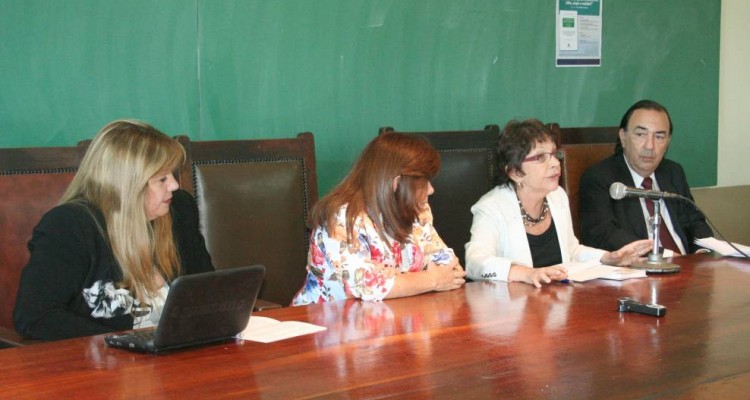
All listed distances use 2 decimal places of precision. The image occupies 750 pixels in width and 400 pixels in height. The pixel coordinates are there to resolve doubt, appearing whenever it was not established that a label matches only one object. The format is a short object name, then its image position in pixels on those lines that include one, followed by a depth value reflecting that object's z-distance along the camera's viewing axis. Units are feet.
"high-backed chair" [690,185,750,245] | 17.69
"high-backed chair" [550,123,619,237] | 13.07
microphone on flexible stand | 9.78
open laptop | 6.21
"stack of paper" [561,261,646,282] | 9.34
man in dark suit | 12.56
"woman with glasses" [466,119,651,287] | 10.71
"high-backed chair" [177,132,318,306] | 10.41
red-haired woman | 8.73
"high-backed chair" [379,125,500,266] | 12.00
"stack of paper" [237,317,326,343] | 6.74
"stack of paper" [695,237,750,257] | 10.86
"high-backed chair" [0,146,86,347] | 8.96
